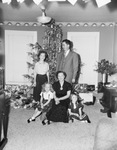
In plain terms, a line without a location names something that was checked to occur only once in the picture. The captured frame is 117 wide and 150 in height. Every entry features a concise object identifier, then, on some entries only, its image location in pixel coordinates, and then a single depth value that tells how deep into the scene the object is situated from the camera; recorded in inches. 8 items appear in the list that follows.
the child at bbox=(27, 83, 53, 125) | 142.3
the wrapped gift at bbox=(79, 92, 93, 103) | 196.7
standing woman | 163.3
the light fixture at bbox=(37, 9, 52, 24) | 199.5
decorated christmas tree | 215.6
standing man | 158.2
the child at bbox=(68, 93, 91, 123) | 141.8
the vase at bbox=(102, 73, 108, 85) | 227.9
